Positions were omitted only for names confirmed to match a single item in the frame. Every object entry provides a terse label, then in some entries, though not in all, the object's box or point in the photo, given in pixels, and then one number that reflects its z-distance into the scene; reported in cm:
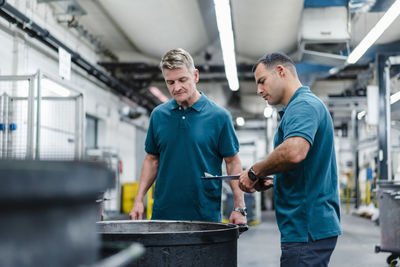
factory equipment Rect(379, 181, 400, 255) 402
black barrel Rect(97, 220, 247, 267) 126
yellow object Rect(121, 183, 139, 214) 1019
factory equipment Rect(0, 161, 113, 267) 55
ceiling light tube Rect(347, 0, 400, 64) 404
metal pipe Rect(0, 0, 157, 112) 509
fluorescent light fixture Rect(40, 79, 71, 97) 589
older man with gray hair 187
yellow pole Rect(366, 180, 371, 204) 1174
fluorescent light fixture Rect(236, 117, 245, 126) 1438
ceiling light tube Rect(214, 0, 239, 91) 424
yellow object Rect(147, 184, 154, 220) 805
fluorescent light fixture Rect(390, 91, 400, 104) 541
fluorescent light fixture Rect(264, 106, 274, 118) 1045
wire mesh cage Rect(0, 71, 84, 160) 354
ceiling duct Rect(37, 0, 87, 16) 651
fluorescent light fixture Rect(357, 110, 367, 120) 1057
